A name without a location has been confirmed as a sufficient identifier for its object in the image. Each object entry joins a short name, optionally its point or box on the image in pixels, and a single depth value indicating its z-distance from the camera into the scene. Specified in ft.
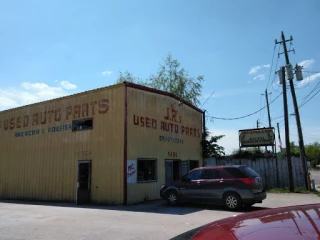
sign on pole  75.56
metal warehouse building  51.90
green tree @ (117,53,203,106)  132.05
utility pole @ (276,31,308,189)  66.39
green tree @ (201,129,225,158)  77.82
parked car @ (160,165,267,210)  39.42
